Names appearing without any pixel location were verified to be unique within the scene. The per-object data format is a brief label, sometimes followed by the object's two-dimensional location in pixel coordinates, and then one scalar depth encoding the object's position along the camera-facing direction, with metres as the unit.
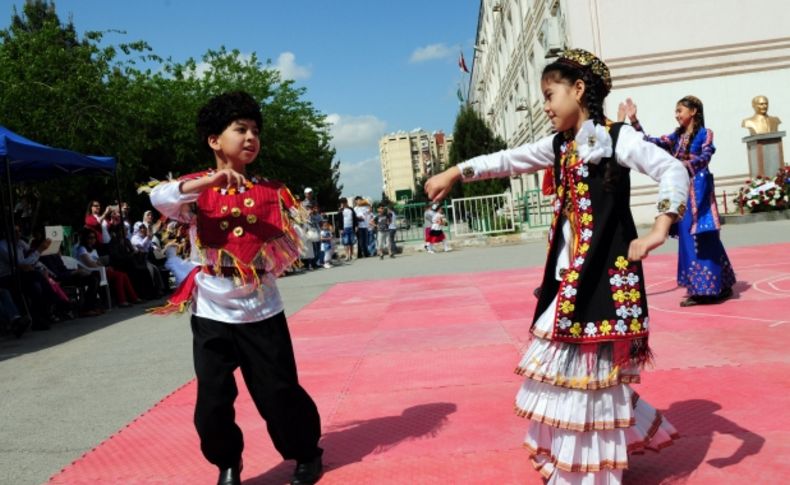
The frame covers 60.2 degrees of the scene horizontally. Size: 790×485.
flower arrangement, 19.20
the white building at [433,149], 172.71
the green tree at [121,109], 21.48
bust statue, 20.08
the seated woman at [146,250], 13.68
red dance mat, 3.36
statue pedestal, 19.92
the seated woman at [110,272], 12.09
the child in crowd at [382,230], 19.91
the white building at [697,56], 22.64
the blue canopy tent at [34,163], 9.79
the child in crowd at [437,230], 20.88
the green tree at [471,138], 41.47
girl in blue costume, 6.87
